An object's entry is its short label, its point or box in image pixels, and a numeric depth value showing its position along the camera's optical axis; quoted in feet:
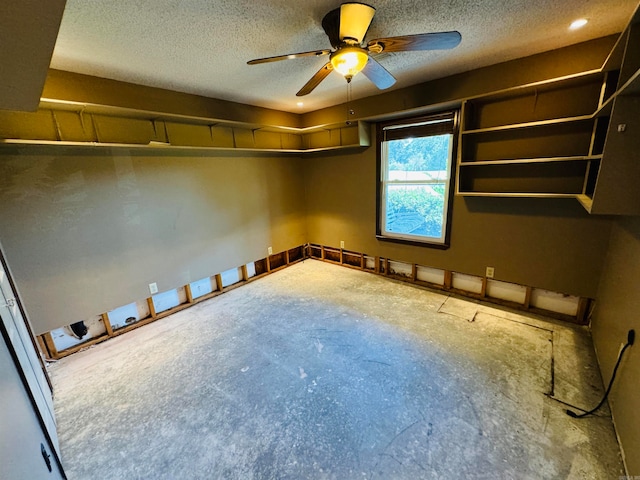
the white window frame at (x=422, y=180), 10.25
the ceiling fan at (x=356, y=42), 4.99
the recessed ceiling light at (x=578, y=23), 6.11
